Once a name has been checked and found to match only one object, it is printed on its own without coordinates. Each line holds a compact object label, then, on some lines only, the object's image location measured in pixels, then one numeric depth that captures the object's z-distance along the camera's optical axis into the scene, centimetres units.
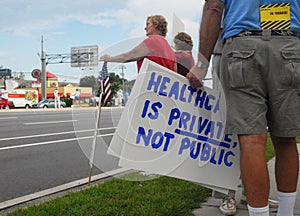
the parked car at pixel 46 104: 4472
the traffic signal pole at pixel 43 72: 5181
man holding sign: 205
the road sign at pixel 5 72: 6662
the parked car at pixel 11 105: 4382
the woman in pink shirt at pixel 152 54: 262
